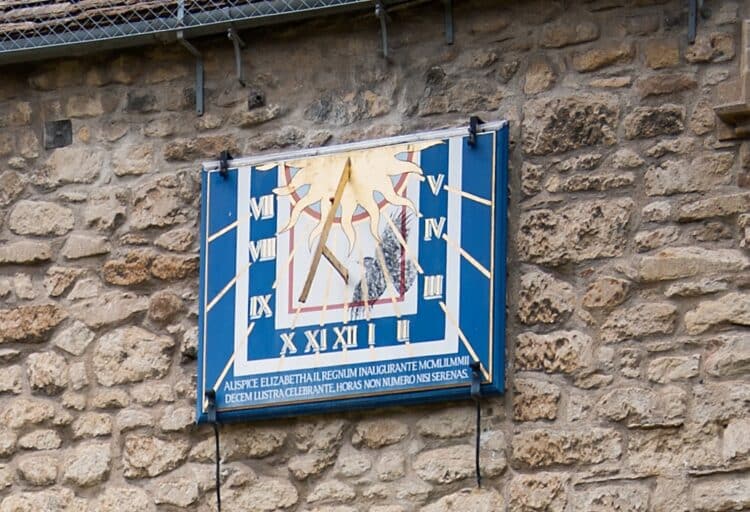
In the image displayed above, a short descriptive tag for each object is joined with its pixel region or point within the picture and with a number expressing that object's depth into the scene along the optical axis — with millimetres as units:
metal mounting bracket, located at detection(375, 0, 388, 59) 13503
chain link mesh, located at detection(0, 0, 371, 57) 13689
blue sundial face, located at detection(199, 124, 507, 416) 12793
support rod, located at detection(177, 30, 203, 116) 13945
